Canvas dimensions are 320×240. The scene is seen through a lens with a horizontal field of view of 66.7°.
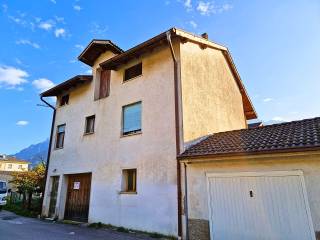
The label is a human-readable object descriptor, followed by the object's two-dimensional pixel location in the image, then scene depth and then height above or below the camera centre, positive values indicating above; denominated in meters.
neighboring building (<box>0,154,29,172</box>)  66.94 +8.05
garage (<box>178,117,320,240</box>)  6.58 +0.18
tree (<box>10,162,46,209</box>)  17.63 +0.95
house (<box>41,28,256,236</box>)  9.73 +3.14
